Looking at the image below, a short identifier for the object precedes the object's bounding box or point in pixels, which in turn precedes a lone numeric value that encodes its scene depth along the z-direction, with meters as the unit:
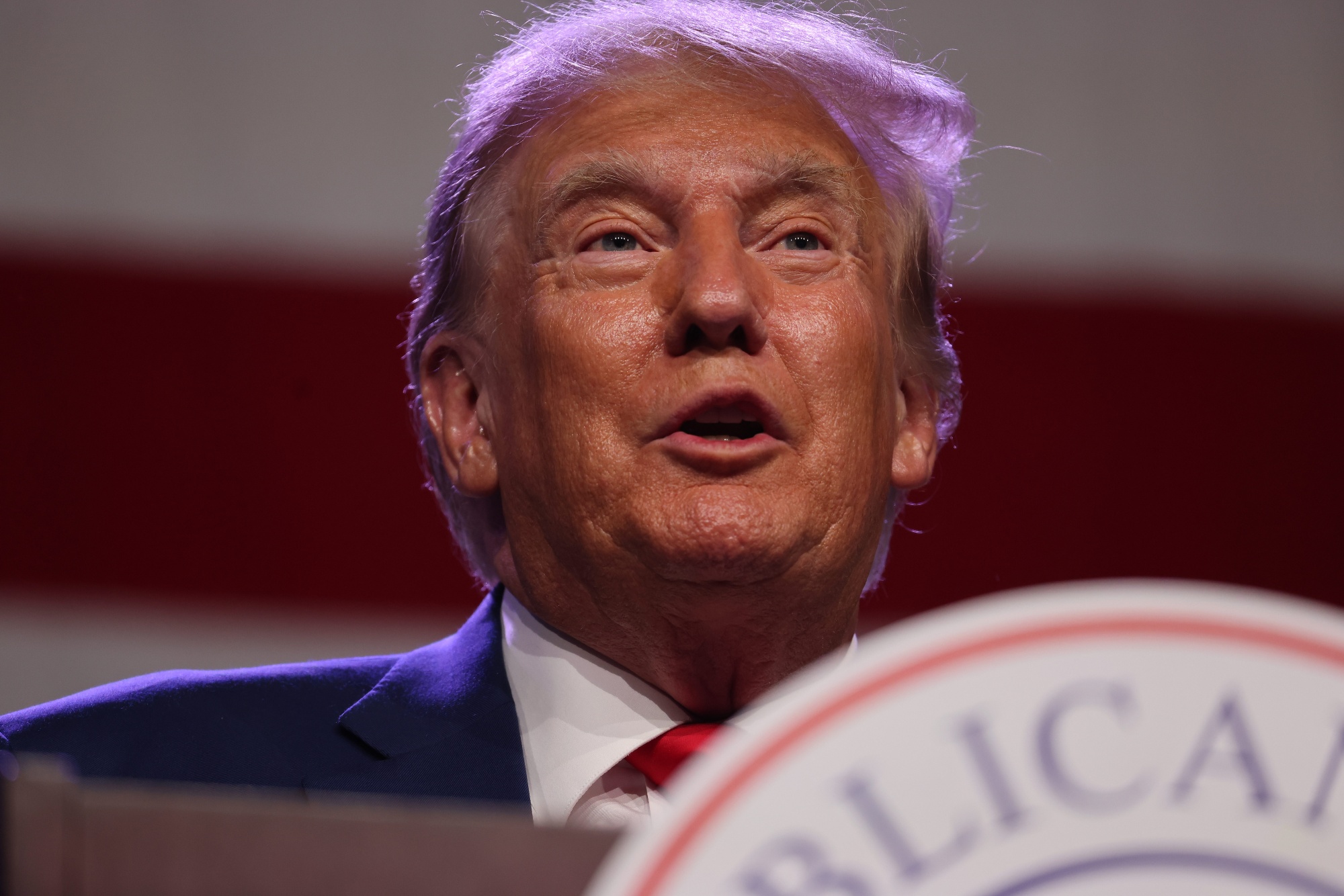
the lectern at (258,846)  4.03
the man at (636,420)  4.71
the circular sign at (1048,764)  3.66
